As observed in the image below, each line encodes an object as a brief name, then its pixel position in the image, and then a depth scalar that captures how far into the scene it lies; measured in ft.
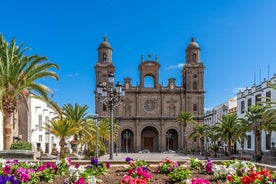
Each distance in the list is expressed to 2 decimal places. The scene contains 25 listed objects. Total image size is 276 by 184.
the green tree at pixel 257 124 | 71.45
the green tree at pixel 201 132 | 124.87
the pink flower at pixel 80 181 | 17.28
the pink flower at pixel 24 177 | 18.88
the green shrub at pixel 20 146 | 46.90
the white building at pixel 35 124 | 86.84
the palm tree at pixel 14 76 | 42.97
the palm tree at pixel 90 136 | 79.81
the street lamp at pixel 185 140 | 134.68
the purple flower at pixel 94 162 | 23.53
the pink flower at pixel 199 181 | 16.42
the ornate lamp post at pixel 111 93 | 44.90
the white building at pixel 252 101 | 93.04
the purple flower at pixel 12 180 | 14.91
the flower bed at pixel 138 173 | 18.12
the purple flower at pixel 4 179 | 14.12
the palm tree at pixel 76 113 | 83.57
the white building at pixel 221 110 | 157.92
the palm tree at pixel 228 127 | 90.81
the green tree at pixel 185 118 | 142.62
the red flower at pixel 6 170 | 21.44
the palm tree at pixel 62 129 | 62.82
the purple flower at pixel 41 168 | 21.76
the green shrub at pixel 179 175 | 20.87
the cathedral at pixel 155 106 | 154.88
